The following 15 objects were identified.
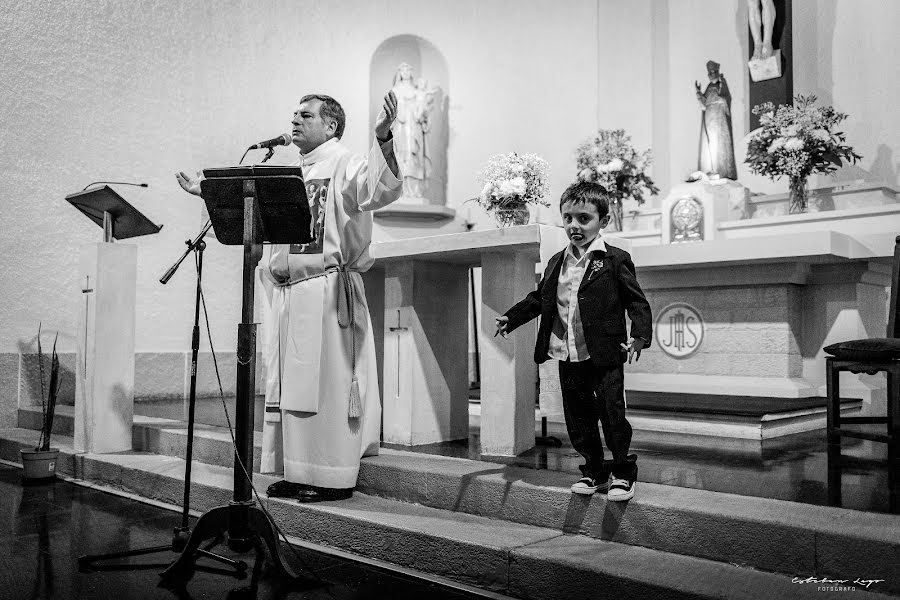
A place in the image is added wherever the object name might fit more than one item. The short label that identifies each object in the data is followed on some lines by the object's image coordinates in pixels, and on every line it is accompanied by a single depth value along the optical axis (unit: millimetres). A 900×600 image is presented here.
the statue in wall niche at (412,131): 8961
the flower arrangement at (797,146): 6848
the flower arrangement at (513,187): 4316
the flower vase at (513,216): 4355
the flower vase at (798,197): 7102
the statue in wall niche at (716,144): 8266
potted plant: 4859
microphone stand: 3016
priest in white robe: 3543
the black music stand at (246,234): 2861
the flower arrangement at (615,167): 7914
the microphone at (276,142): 3119
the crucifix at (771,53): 8539
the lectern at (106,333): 5059
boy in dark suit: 2871
